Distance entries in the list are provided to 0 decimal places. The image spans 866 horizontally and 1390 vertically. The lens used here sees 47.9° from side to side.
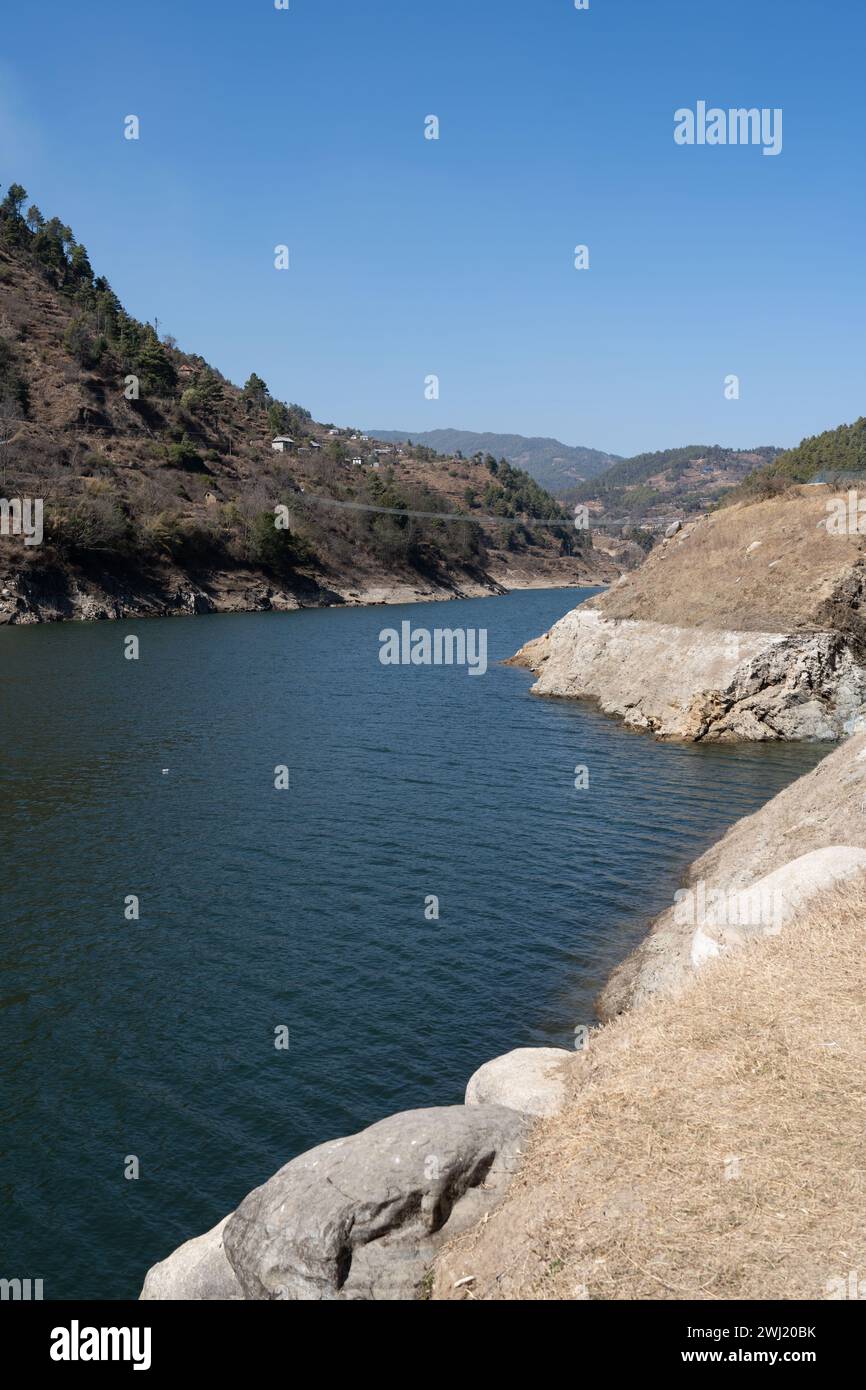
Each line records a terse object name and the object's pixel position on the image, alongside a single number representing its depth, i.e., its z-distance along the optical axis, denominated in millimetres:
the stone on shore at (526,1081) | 12336
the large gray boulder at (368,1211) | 9945
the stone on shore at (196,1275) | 10781
